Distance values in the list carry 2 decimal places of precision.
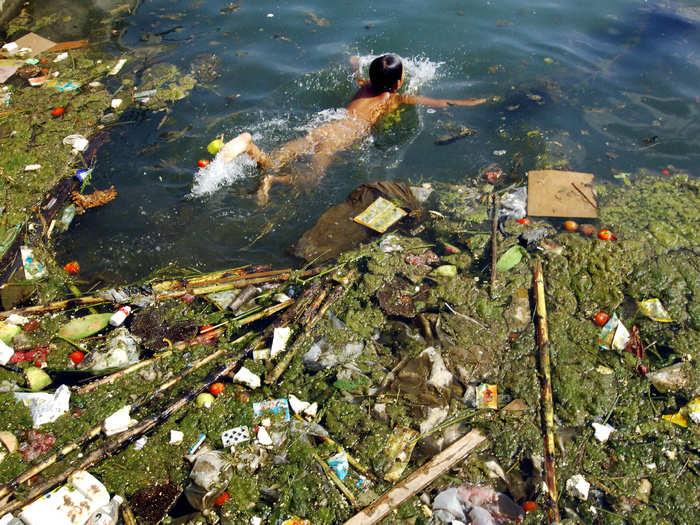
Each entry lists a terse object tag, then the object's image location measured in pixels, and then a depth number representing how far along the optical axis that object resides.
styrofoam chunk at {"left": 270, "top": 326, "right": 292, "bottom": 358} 3.45
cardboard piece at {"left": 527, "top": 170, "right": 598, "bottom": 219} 4.63
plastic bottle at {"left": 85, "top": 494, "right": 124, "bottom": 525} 2.59
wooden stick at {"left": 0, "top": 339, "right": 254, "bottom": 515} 2.66
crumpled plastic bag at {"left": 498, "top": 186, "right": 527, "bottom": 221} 4.64
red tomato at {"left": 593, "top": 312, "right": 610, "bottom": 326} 3.63
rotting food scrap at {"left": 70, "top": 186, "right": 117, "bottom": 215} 4.99
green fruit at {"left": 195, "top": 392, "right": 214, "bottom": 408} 3.17
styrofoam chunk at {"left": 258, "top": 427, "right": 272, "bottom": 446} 2.96
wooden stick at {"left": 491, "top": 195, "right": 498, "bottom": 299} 3.91
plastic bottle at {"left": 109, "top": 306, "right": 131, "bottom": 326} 3.74
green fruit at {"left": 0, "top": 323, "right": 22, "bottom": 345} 3.62
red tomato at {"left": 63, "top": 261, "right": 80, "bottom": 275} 4.38
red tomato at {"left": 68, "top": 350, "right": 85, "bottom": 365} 3.53
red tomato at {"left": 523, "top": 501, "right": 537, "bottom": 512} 2.71
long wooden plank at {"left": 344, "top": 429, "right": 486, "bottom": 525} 2.66
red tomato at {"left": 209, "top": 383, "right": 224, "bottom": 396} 3.24
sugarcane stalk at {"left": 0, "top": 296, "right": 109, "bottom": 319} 3.81
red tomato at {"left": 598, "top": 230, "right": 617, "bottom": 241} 4.26
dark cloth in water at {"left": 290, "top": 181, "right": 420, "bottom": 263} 4.47
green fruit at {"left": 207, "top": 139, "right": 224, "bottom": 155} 5.33
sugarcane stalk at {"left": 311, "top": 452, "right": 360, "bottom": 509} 2.72
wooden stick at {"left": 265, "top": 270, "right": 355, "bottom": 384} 3.32
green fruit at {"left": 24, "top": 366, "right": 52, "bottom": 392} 3.36
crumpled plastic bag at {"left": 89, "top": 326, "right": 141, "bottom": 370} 3.46
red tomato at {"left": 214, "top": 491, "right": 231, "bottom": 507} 2.71
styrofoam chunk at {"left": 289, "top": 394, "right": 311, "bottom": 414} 3.11
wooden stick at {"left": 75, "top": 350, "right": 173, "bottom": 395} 3.27
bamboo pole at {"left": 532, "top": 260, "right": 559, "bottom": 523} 2.77
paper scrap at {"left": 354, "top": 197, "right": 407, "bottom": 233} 4.63
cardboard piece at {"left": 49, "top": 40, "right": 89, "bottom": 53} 7.36
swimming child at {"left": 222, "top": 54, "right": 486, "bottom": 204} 5.27
